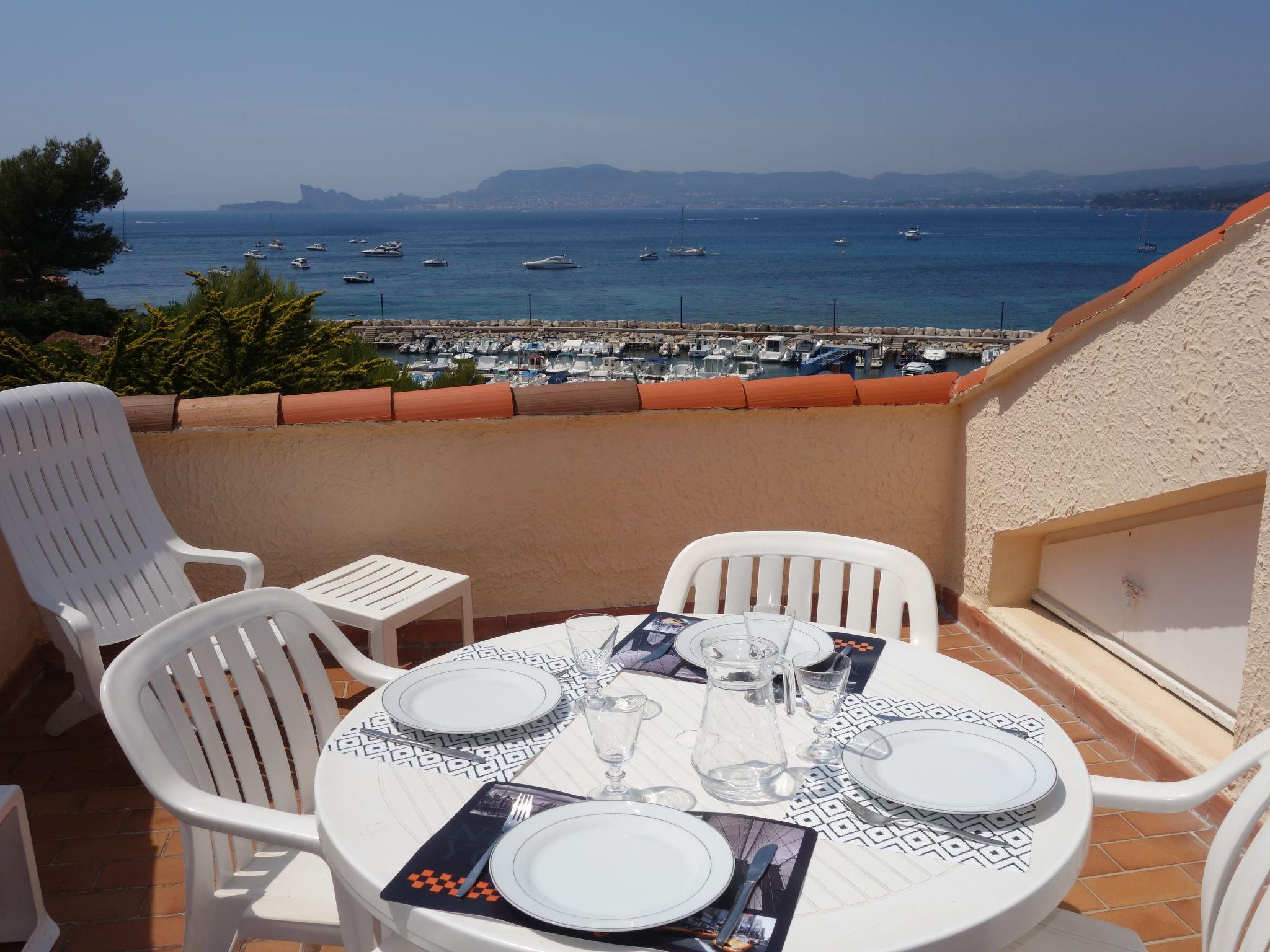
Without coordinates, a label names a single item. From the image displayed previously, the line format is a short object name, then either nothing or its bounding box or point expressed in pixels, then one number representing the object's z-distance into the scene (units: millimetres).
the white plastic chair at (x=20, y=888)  1722
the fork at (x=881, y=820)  1058
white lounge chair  2627
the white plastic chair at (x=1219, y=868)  1126
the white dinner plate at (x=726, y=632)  1585
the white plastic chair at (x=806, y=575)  2027
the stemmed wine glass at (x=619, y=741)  1125
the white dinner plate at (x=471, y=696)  1356
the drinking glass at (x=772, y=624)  1477
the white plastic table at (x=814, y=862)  895
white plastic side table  2660
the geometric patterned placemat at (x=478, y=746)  1245
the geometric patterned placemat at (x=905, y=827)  1027
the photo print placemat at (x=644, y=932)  878
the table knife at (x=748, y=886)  877
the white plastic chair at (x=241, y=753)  1271
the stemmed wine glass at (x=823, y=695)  1193
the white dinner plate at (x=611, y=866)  905
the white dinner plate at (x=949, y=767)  1125
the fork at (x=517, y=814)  996
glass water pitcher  1116
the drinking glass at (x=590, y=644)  1356
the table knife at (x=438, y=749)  1275
